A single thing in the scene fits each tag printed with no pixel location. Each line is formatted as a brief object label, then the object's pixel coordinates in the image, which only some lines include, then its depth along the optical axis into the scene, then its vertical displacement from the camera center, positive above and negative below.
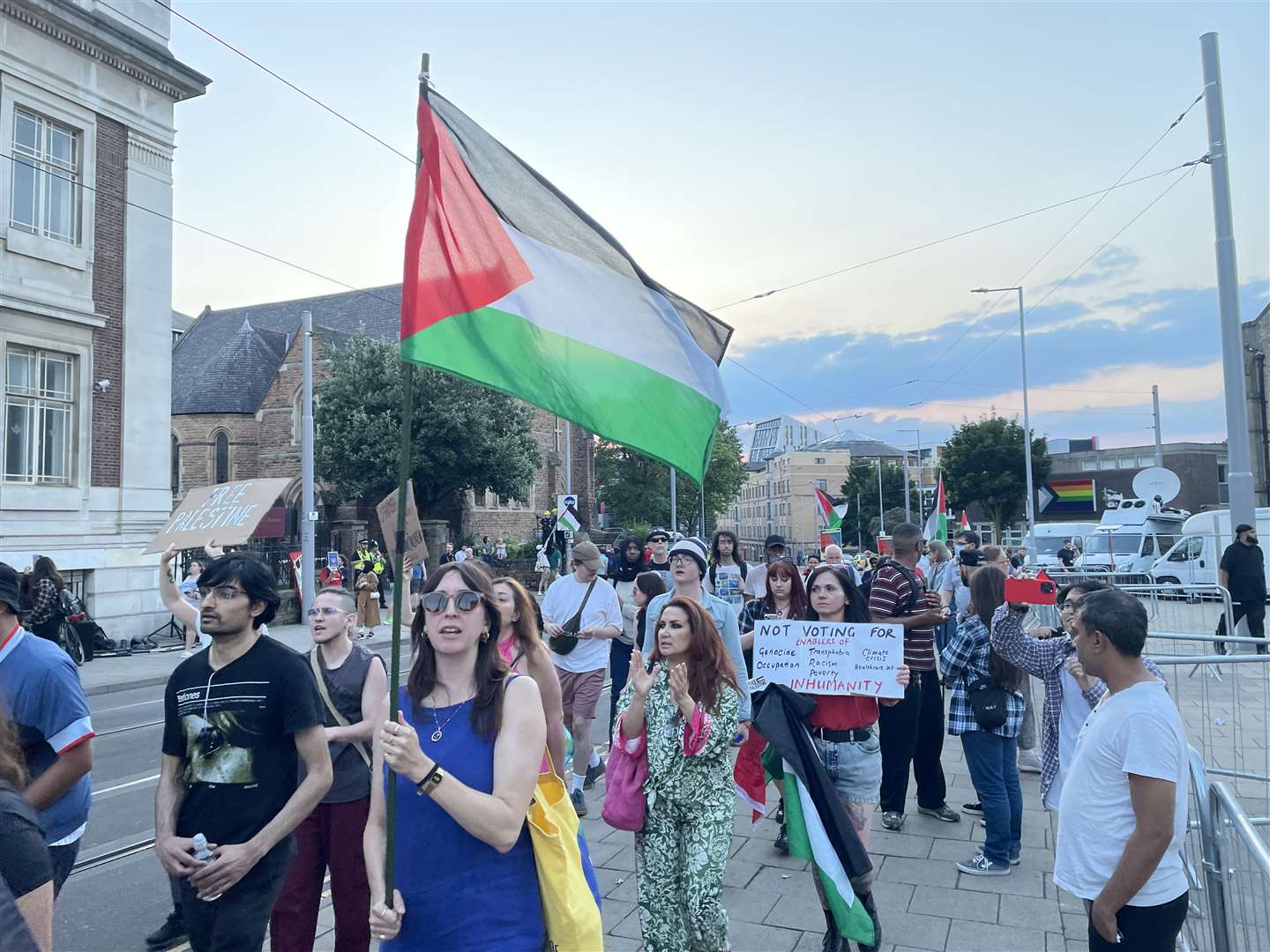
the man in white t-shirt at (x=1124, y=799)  2.76 -0.88
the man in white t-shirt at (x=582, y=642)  6.85 -0.85
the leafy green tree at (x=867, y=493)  80.38 +2.79
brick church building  46.34 +6.99
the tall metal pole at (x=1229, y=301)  10.55 +2.51
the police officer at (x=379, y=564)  22.61 -0.79
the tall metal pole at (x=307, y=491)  21.55 +1.05
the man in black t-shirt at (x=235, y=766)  3.11 -0.81
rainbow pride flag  56.56 +1.51
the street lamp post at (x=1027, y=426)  28.97 +3.48
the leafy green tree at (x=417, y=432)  36.44 +4.09
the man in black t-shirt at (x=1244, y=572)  11.54 -0.70
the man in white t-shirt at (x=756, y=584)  8.37 -0.53
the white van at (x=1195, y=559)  22.64 -1.06
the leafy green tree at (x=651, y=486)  66.94 +3.21
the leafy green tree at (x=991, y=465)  52.28 +3.28
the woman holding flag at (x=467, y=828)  2.46 -0.82
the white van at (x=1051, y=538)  31.91 -0.60
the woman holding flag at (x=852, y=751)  4.47 -1.14
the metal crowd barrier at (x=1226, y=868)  2.78 -1.24
